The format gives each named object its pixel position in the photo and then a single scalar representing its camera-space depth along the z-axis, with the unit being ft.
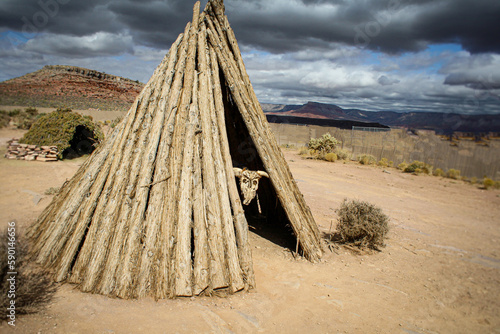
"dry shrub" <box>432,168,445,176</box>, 48.50
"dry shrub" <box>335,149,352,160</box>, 61.33
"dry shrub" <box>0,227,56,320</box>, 9.17
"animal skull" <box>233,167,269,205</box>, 15.03
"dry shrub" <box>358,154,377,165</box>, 57.16
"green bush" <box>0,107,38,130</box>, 57.72
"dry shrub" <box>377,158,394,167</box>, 56.08
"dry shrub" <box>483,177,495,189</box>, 40.14
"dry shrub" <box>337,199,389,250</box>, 17.70
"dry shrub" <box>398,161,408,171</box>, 52.59
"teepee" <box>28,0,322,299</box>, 11.02
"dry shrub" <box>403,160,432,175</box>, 49.67
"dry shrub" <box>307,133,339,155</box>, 63.77
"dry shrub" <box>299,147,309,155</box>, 66.80
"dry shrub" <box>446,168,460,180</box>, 46.65
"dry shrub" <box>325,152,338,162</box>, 58.54
